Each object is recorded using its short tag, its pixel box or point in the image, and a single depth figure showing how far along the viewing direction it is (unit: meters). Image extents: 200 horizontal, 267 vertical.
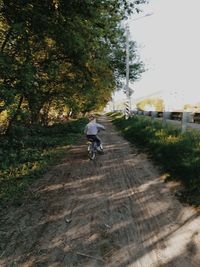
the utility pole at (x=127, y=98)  18.72
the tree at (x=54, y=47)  5.25
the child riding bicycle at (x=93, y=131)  8.13
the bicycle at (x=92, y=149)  7.65
